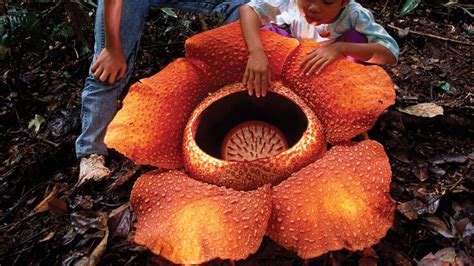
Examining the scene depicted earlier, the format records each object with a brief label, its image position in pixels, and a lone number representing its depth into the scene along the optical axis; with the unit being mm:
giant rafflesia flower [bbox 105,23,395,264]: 1047
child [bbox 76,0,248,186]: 1870
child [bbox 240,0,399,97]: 1369
